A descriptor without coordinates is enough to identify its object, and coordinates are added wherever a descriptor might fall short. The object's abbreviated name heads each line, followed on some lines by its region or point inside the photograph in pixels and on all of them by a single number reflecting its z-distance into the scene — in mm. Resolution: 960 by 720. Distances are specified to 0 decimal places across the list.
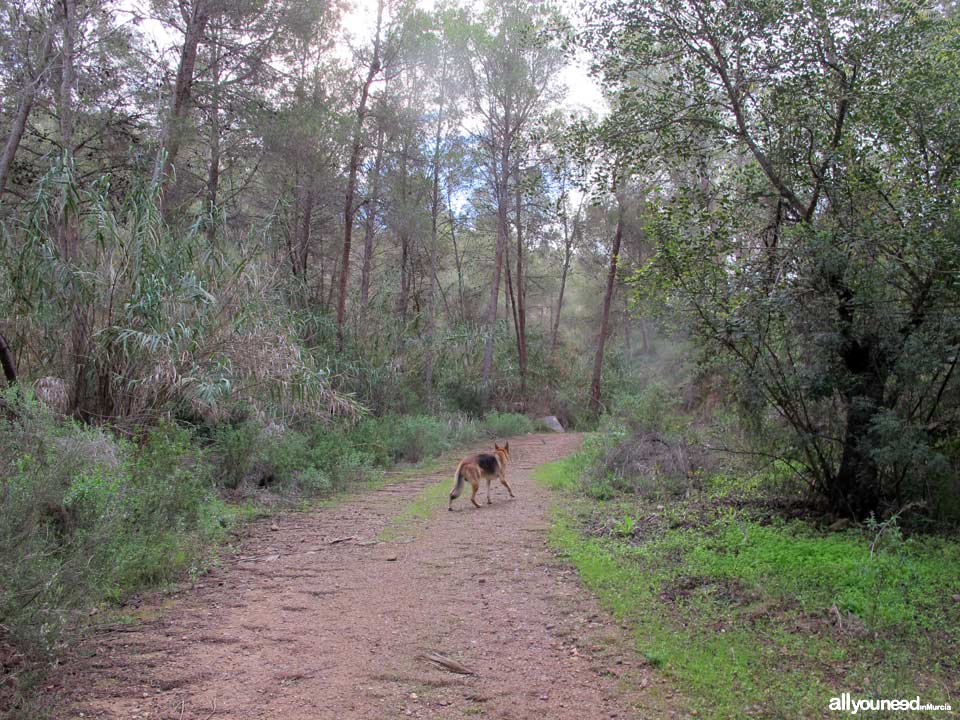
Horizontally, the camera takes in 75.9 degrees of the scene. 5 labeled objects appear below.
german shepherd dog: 8516
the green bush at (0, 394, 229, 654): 3484
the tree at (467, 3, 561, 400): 21420
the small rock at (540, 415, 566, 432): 22281
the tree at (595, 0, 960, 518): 5969
